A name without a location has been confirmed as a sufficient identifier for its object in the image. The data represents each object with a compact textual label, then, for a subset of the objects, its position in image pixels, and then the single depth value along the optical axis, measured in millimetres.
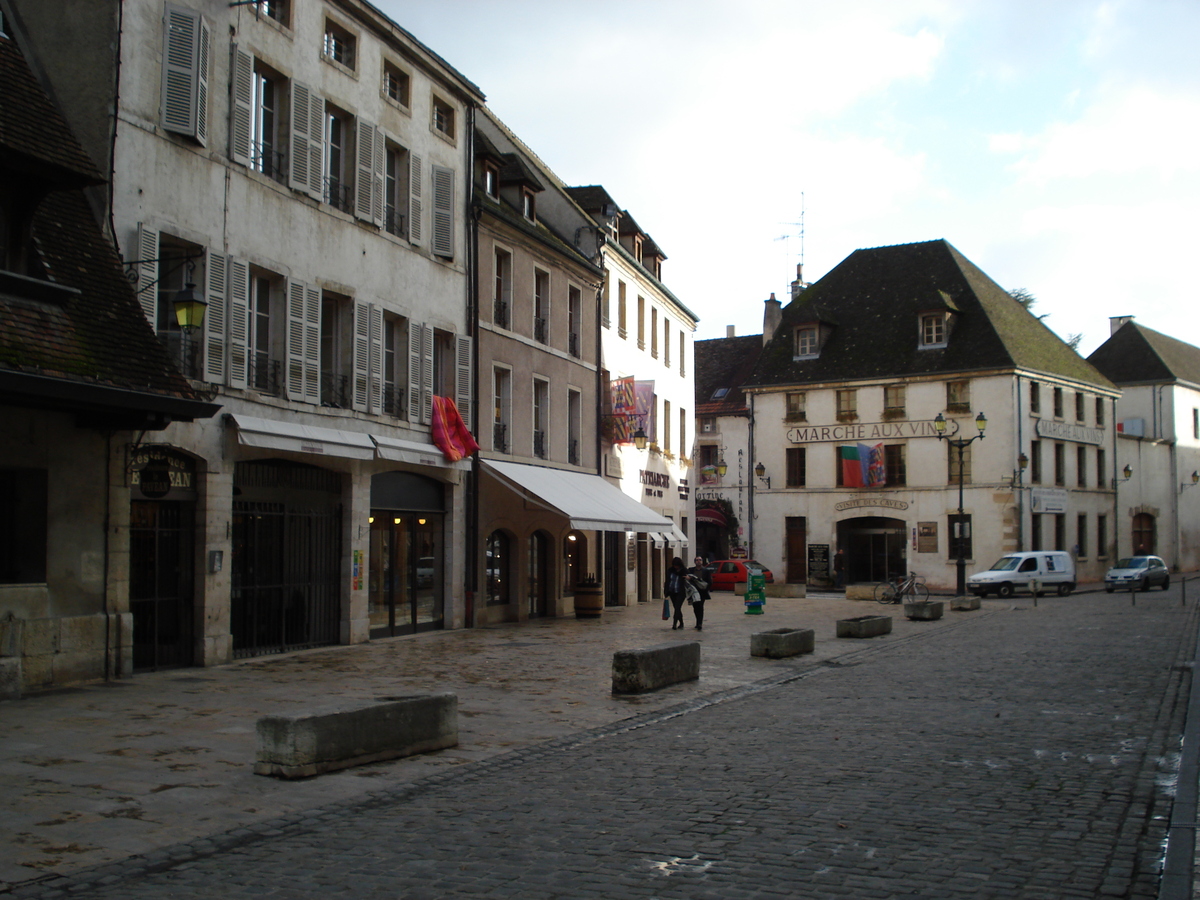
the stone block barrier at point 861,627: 23047
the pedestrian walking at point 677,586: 24266
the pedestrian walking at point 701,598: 24688
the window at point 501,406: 26578
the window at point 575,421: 31097
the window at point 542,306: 29031
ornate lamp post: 37406
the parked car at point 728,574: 46719
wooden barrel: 29094
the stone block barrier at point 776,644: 18719
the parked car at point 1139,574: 44062
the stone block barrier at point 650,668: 14102
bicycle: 37125
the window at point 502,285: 26750
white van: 42312
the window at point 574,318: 31156
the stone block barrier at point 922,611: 29375
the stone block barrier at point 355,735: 8852
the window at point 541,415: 28984
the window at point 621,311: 36281
